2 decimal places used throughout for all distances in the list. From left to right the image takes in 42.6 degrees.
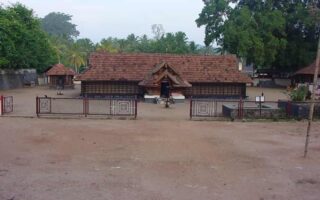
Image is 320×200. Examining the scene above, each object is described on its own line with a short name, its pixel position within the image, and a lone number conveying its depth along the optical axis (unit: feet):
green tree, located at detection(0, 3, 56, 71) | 127.85
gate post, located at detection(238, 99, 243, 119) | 71.18
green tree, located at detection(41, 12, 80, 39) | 426.26
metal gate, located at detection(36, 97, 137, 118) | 72.18
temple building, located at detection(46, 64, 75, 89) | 159.15
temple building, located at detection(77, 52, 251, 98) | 111.86
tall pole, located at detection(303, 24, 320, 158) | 41.81
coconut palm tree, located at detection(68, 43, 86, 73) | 246.68
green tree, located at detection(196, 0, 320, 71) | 156.66
